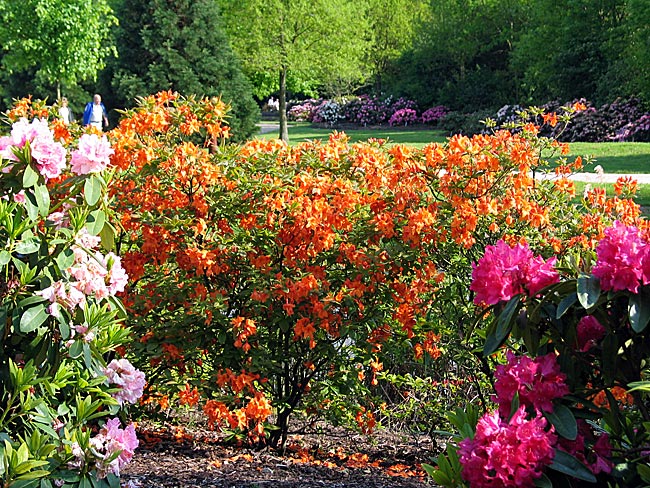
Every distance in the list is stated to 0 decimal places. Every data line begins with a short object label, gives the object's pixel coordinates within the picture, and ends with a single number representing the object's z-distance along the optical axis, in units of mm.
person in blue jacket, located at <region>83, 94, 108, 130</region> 16406
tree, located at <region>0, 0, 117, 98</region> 19703
